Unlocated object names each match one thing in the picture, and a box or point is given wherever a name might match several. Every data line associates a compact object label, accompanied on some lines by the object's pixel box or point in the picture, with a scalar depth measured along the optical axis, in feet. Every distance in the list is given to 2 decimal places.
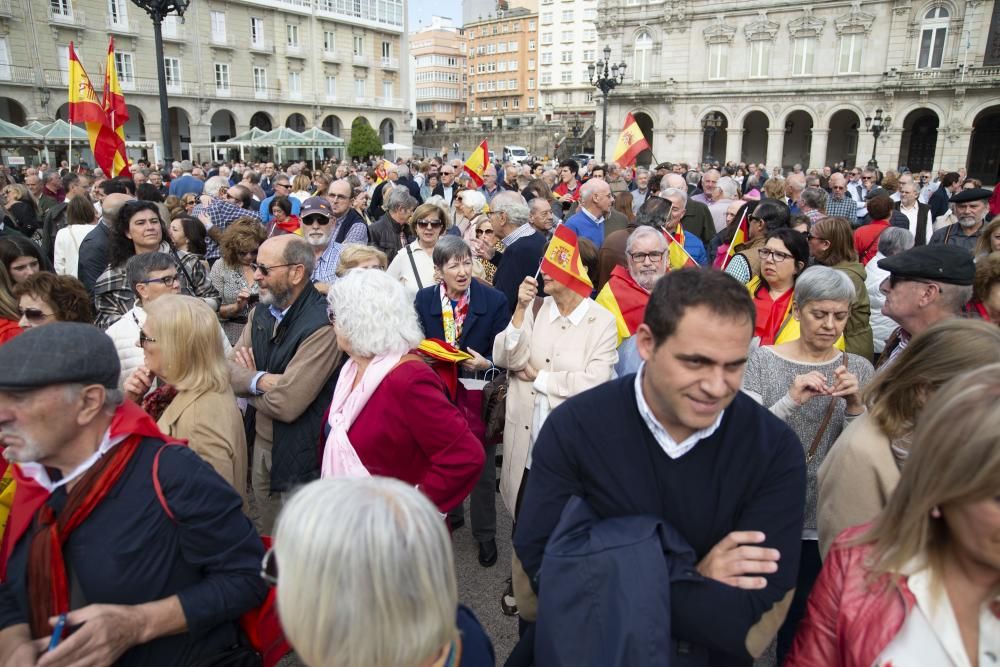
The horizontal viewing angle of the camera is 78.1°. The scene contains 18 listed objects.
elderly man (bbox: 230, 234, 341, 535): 9.85
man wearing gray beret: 5.61
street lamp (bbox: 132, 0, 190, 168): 27.58
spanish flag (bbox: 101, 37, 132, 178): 27.89
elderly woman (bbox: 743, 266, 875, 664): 8.65
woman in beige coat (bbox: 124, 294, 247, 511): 8.04
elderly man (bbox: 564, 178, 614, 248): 21.07
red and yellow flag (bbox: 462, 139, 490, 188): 34.11
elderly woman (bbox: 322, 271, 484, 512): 8.52
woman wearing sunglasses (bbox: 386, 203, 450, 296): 16.66
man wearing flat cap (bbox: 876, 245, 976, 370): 9.12
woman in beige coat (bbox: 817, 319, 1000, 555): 6.23
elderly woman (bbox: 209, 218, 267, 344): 15.73
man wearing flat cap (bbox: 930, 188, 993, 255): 20.03
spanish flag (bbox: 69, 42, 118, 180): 26.63
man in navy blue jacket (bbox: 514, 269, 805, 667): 4.99
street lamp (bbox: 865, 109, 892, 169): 93.69
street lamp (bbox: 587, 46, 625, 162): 62.44
